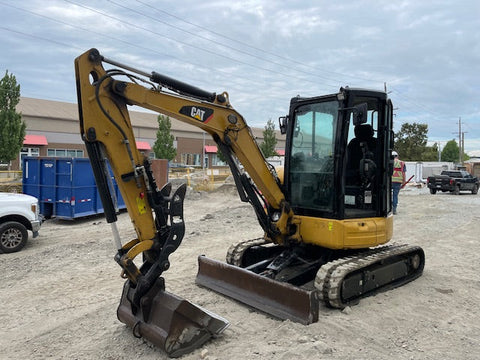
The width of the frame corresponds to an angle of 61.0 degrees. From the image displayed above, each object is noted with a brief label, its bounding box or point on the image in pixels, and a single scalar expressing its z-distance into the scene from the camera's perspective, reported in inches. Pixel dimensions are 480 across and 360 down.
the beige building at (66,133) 1614.2
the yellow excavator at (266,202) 156.9
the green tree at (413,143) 2169.0
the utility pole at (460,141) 2603.8
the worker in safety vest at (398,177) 491.8
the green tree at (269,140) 1921.8
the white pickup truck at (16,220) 342.0
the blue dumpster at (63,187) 498.3
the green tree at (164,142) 1765.5
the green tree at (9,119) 1061.1
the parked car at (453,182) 927.7
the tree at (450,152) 3270.2
